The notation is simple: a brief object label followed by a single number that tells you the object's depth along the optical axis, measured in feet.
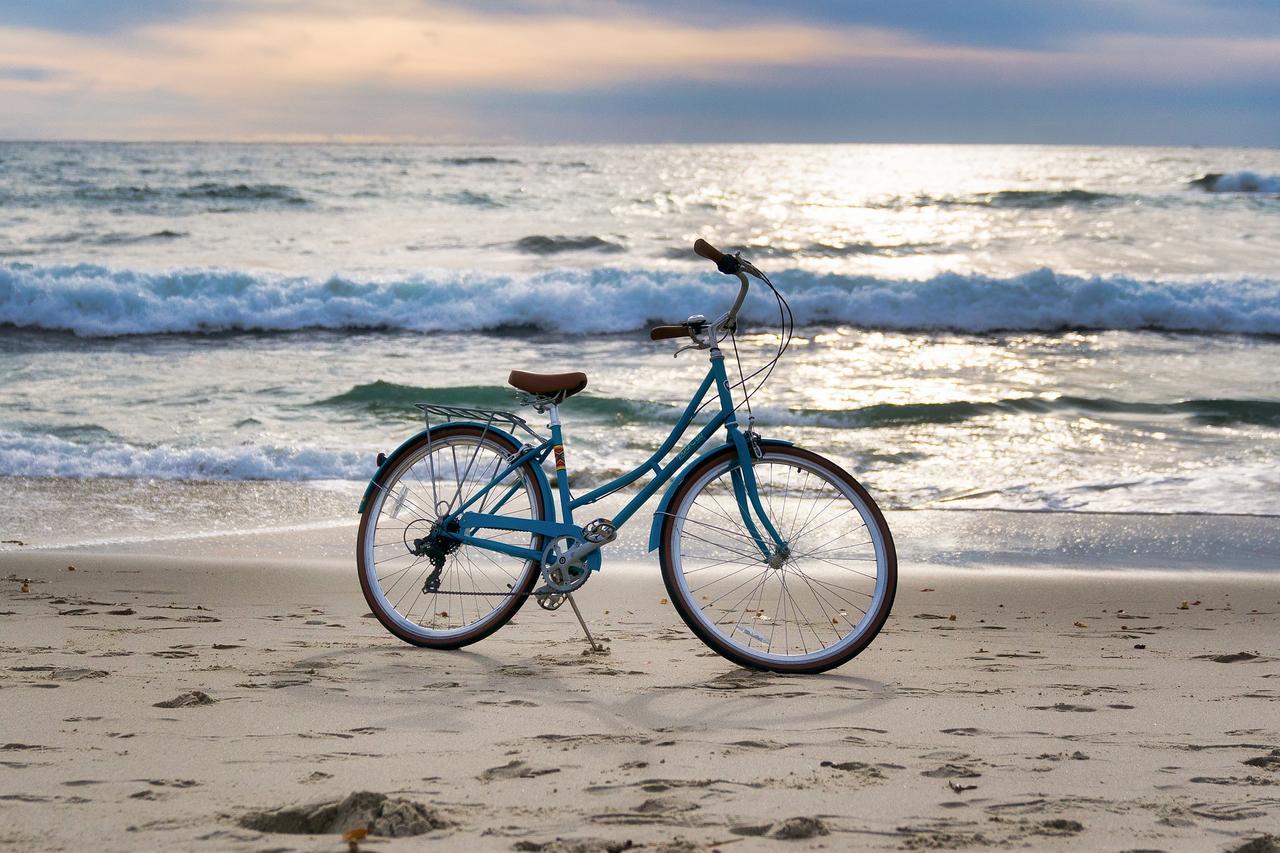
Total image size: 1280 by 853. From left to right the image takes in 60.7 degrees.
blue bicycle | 12.34
